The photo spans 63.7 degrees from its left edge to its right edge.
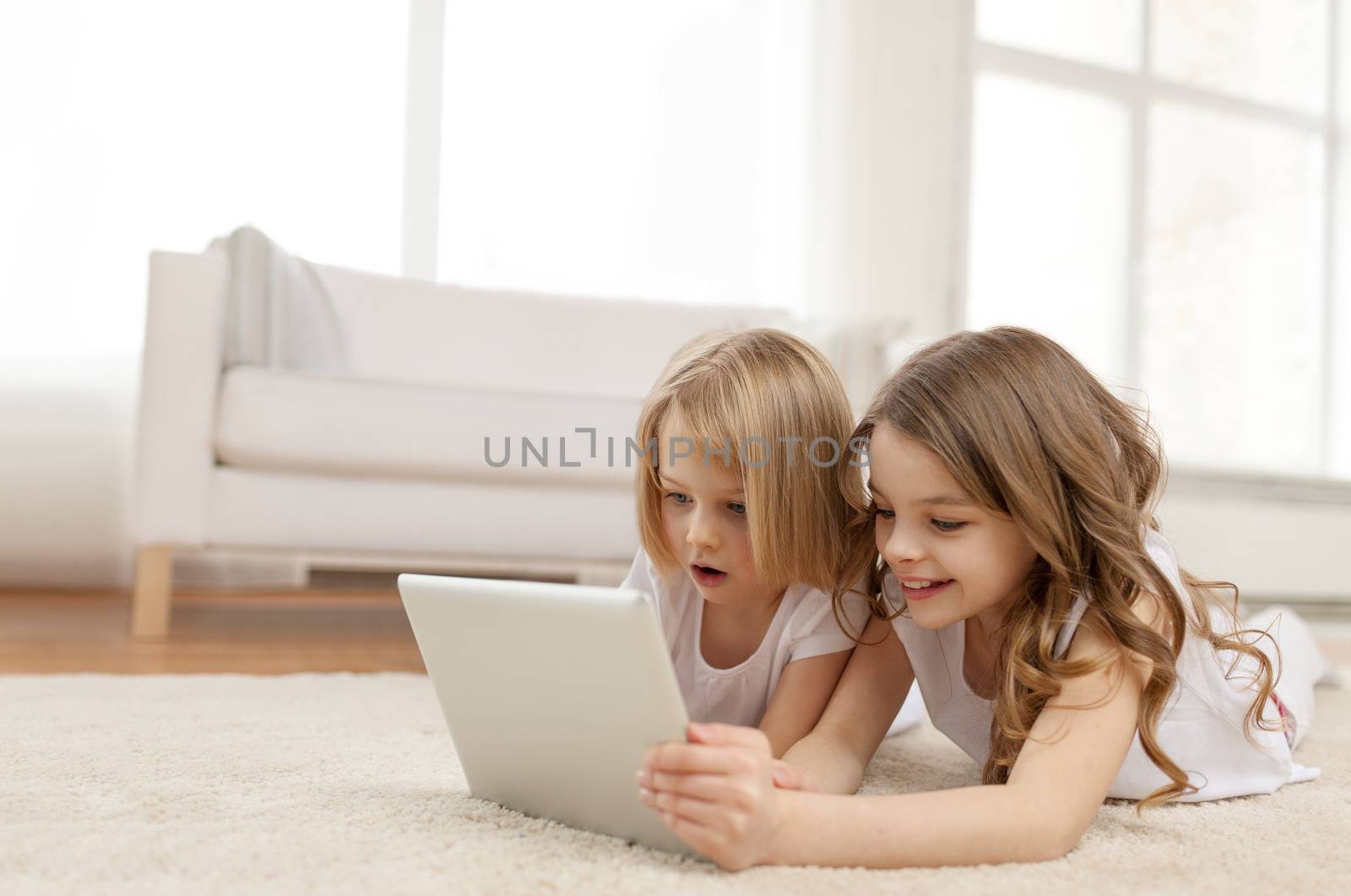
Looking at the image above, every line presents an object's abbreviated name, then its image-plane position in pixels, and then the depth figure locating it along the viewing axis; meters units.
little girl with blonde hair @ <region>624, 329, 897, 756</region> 0.83
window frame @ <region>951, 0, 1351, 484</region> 3.52
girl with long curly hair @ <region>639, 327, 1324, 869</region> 0.61
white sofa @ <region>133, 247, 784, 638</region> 1.70
